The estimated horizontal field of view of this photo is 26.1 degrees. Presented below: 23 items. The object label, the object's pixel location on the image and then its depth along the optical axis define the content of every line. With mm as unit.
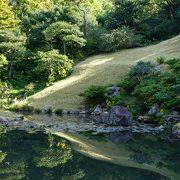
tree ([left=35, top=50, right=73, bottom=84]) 37938
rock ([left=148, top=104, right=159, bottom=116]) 24714
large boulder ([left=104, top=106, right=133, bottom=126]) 22609
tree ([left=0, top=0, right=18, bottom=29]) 46056
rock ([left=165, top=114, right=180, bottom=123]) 22859
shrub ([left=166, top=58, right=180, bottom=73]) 29578
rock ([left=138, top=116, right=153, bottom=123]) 24172
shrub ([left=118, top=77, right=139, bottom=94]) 30391
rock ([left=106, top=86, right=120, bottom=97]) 30147
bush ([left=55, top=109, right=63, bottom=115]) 29978
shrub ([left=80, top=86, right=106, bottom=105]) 30438
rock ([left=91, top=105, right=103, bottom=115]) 28992
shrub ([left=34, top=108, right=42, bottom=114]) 30920
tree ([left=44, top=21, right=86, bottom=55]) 42031
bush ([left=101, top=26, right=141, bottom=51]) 43875
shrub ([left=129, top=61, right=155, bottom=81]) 31075
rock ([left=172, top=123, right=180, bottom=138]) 19338
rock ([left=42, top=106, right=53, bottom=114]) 30703
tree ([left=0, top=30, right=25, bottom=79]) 40906
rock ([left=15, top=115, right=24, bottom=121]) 25217
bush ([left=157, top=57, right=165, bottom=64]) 33606
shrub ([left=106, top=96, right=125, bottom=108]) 28206
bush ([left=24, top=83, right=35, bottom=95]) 36781
